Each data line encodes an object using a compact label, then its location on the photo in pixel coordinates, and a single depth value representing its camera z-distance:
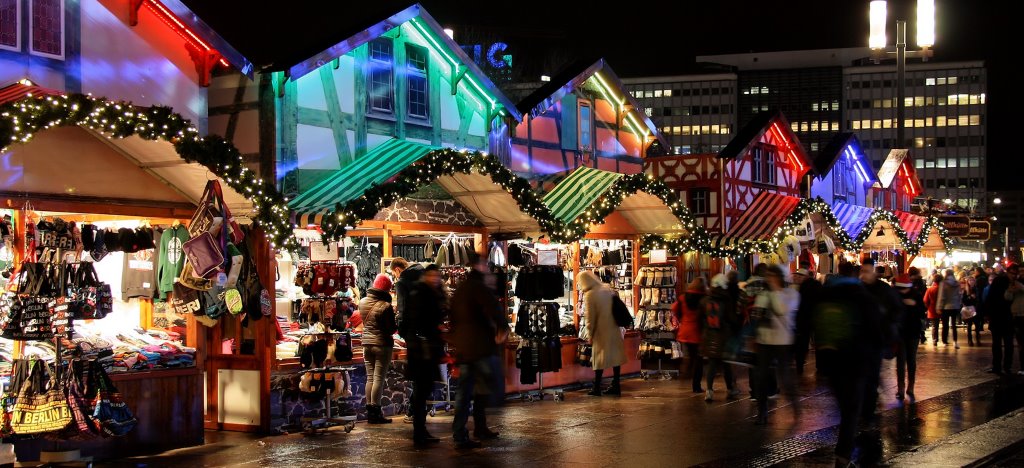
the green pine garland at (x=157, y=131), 9.09
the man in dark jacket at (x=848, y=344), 8.80
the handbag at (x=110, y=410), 9.80
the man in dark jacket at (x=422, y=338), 10.34
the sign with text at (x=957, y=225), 32.66
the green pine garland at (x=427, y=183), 11.77
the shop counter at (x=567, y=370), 15.06
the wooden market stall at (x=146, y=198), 10.08
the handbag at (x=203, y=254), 10.80
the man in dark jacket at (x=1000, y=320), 16.75
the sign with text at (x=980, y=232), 33.56
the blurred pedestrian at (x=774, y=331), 11.45
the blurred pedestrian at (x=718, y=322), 13.04
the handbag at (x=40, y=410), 9.35
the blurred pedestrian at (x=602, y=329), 14.70
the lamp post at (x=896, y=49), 27.80
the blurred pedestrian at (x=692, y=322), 14.30
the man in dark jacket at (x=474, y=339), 10.24
